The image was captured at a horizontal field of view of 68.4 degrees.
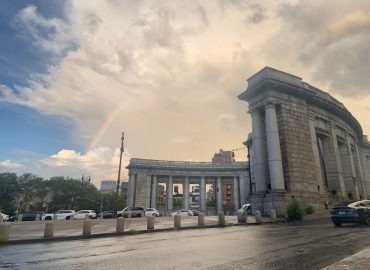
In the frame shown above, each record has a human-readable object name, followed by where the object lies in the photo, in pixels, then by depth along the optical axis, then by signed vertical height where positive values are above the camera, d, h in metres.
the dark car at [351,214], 14.94 +0.24
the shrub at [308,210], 24.03 +0.68
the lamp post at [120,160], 34.96 +6.96
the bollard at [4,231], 11.45 -0.71
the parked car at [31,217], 41.75 -0.41
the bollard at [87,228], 13.81 -0.64
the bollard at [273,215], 21.15 +0.19
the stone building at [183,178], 64.88 +9.42
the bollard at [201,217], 18.52 -0.03
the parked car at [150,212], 40.79 +0.55
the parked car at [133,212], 39.31 +0.49
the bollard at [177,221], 17.18 -0.33
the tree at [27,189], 75.56 +6.85
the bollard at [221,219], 18.31 -0.15
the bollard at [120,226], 14.95 -0.56
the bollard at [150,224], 16.36 -0.47
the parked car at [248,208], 29.64 +0.97
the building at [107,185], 171.62 +19.06
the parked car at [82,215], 41.14 +0.00
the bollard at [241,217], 19.61 +0.00
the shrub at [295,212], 22.05 +0.45
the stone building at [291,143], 25.38 +7.52
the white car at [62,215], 39.72 -0.09
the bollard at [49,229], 13.10 -0.68
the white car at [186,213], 42.91 +0.52
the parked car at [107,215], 45.00 +0.04
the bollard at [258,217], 19.69 +0.02
